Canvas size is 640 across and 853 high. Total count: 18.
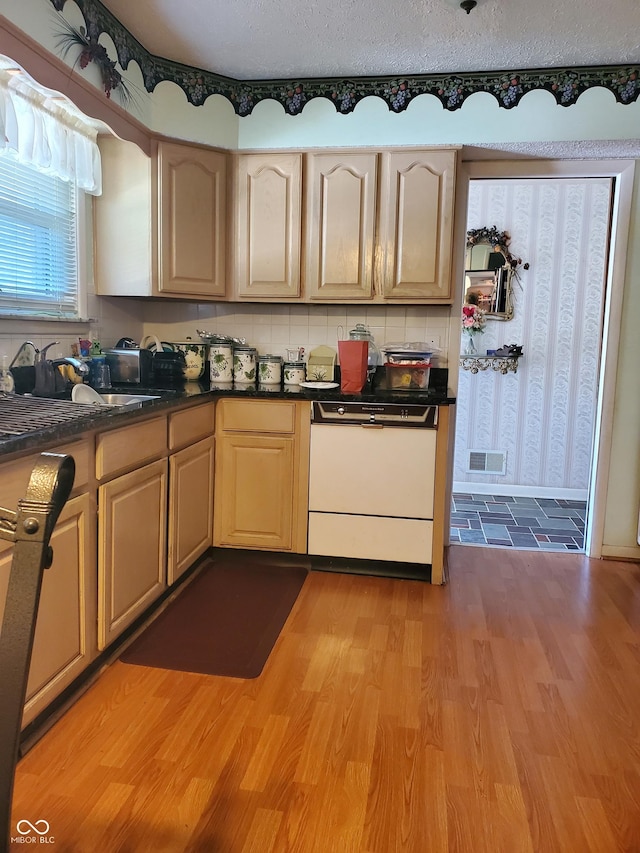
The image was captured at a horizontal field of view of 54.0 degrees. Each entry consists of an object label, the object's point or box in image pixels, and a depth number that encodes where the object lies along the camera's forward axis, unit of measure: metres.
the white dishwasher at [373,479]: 2.90
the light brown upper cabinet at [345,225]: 3.07
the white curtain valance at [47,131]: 2.32
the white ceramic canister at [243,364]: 3.35
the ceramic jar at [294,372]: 3.28
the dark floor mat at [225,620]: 2.20
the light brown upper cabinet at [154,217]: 3.03
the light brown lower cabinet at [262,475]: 3.01
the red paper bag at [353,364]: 3.10
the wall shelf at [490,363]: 4.66
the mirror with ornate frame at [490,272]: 4.57
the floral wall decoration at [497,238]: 4.57
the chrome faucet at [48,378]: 2.47
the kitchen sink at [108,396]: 2.49
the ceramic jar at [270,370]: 3.29
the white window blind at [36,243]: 2.54
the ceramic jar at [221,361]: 3.32
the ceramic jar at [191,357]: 3.35
